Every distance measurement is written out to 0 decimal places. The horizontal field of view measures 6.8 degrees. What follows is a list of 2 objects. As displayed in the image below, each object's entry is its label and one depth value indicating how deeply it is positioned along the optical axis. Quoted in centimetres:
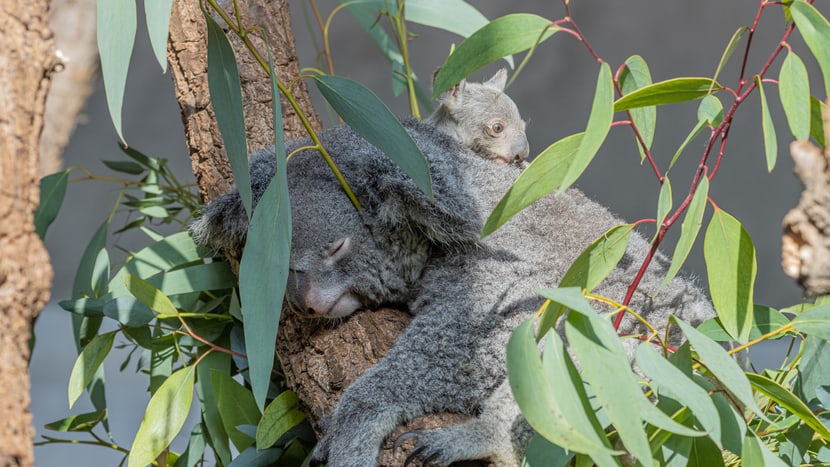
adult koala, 529
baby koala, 577
